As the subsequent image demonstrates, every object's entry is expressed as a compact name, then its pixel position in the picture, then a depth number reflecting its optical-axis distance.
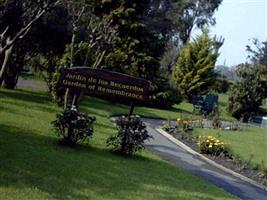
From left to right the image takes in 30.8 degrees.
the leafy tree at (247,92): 31.95
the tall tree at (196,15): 60.12
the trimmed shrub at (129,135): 12.20
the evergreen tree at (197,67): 40.00
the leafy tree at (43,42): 24.03
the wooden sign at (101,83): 11.90
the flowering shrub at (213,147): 15.24
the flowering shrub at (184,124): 19.56
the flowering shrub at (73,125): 11.56
